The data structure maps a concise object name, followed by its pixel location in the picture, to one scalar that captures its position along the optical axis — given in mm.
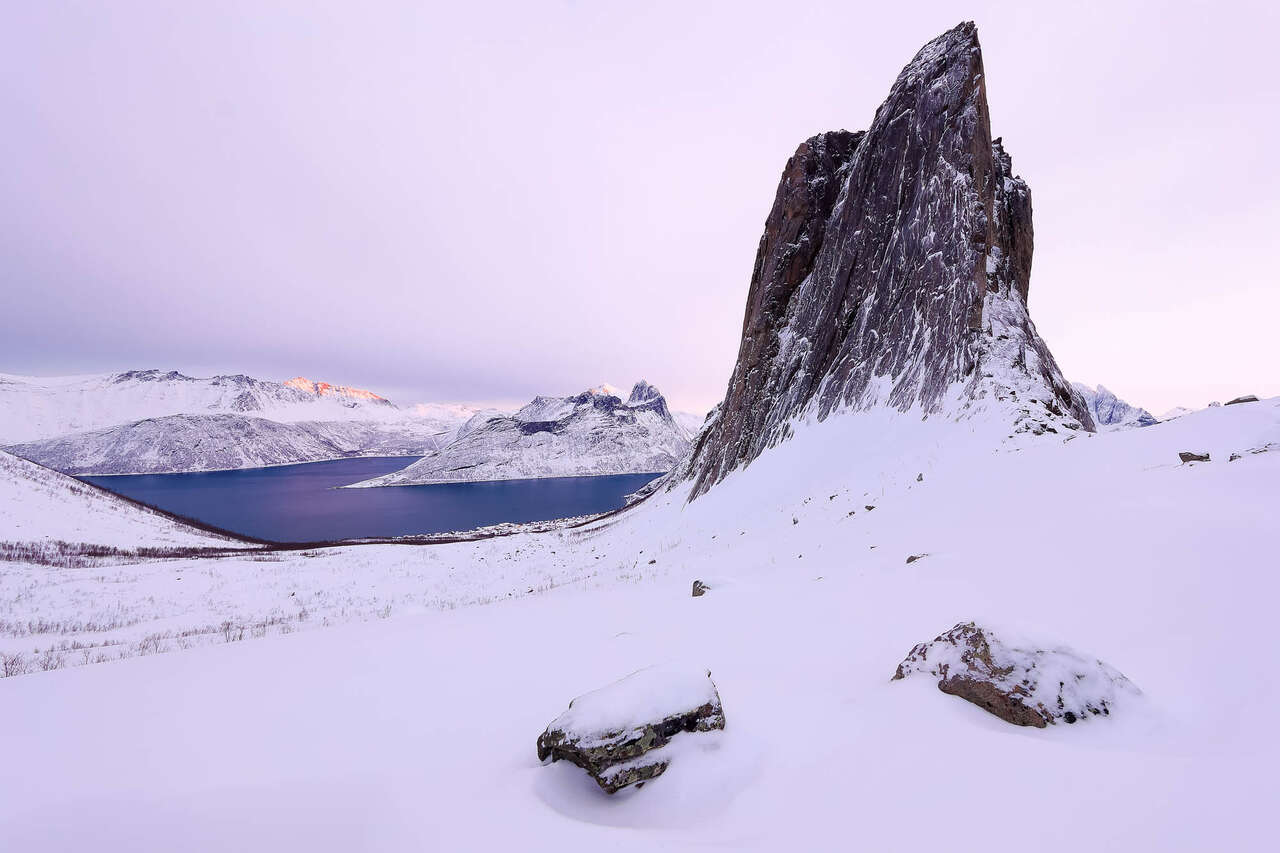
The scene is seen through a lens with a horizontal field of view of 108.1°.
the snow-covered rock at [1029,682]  2834
